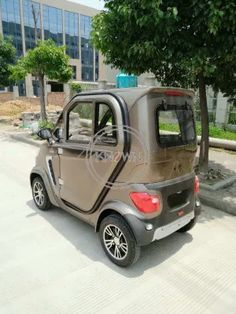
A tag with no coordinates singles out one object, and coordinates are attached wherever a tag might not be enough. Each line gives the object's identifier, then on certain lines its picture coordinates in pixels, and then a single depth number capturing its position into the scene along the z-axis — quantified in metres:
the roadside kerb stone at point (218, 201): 4.41
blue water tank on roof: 12.40
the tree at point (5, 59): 14.83
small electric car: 2.79
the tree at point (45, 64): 9.83
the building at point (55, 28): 38.75
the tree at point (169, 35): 3.77
